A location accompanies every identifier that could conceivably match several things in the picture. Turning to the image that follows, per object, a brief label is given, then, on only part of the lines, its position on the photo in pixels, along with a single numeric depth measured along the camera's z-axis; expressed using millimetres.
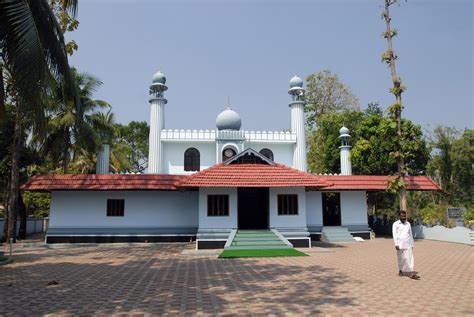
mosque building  17078
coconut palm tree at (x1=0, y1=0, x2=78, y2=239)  8219
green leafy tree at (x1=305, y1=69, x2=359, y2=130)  35500
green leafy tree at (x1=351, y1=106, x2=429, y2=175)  25131
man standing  9234
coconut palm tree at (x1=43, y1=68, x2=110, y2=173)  19716
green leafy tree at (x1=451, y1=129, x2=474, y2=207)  33500
